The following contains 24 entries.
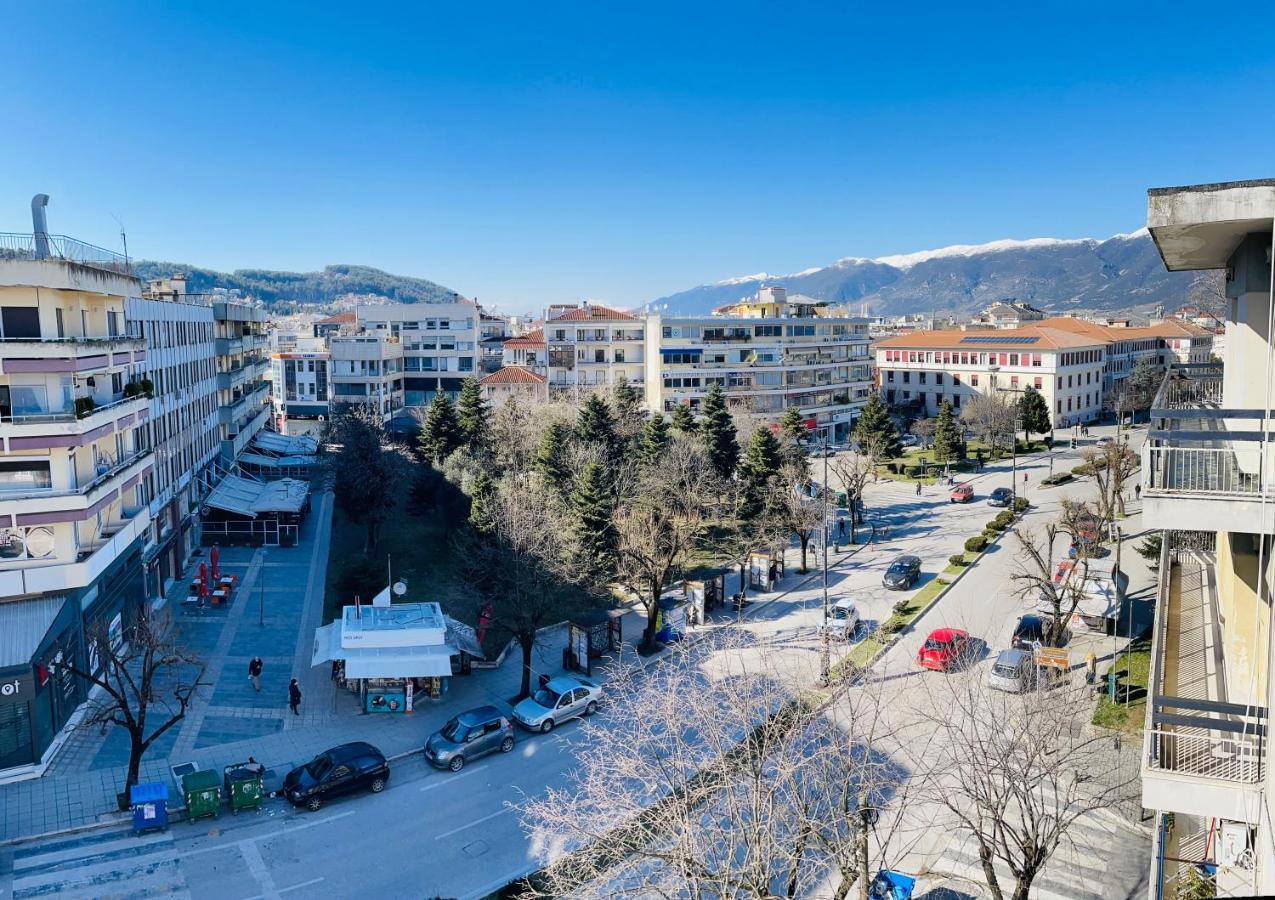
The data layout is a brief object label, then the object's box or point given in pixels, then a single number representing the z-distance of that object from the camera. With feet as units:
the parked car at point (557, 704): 77.92
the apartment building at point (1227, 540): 25.76
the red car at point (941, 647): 82.52
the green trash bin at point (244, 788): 64.03
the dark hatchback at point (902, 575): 118.42
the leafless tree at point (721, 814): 39.34
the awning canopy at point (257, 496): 136.77
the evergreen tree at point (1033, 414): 231.65
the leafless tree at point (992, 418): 224.33
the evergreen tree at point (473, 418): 153.17
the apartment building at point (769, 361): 236.22
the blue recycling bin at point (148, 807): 60.64
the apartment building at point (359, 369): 224.74
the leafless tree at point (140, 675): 64.75
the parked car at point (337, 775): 65.26
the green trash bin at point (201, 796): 62.59
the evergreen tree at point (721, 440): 157.42
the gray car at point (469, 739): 71.82
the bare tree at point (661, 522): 98.78
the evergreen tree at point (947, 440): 205.64
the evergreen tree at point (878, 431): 202.80
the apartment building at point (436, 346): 254.88
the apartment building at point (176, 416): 109.19
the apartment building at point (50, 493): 68.49
